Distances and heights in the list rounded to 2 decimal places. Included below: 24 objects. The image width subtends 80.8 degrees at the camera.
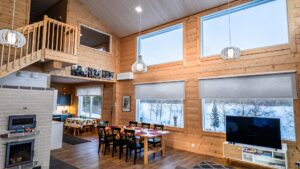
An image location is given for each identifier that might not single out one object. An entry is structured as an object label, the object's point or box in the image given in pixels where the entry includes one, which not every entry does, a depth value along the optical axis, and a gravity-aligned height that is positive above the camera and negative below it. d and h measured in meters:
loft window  7.81 +2.85
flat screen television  4.13 -0.75
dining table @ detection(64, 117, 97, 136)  8.15 -1.12
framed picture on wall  7.91 -0.17
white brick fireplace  3.61 -0.25
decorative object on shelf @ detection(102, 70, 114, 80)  7.74 +1.13
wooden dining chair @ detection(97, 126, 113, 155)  5.42 -1.17
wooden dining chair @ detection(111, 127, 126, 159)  5.12 -1.14
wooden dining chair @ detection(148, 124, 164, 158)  5.34 -1.24
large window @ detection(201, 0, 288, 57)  4.68 +2.19
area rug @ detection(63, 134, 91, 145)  6.79 -1.61
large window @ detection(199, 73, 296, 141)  4.38 +0.06
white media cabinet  3.99 -1.29
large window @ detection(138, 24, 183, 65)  6.66 +2.23
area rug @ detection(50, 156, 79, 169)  4.29 -1.63
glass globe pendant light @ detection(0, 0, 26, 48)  3.37 +1.20
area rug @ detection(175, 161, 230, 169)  4.38 -1.64
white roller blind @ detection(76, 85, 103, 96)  9.19 +0.52
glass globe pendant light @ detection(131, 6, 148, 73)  5.19 +1.00
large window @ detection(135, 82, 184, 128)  6.34 -0.11
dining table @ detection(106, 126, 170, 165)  4.70 -0.96
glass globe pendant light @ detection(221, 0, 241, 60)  4.17 +1.14
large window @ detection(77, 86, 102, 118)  9.34 -0.06
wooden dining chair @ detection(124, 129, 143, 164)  4.77 -1.13
